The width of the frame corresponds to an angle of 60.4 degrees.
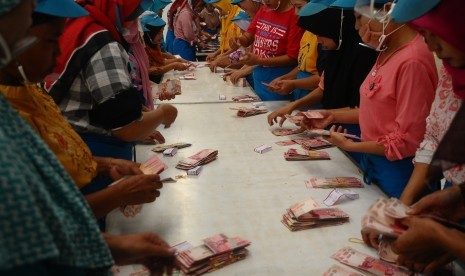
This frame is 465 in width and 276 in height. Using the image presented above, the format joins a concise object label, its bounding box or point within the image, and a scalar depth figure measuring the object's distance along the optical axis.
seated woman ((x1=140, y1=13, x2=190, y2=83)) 4.66
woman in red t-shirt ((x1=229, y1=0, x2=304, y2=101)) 3.76
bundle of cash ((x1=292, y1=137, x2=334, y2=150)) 2.49
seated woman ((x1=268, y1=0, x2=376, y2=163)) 2.62
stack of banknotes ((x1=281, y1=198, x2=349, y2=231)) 1.66
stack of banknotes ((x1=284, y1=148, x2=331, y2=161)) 2.33
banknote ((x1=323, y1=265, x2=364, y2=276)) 1.38
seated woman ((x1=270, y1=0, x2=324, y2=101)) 3.24
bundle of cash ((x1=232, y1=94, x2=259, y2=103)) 3.68
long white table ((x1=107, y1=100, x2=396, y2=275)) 1.50
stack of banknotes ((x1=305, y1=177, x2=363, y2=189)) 2.01
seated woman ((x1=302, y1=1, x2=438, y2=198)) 1.78
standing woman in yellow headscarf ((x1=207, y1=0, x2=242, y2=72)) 5.75
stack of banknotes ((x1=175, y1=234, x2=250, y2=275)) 1.38
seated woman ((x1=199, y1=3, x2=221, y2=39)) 7.85
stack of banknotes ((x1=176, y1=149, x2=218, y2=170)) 2.21
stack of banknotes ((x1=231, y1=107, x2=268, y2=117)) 3.16
